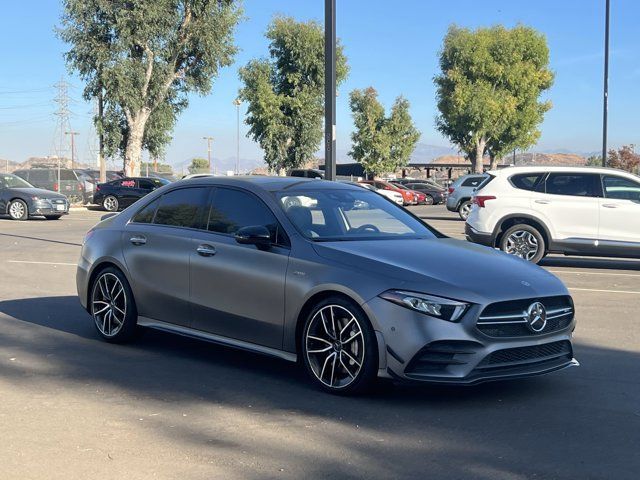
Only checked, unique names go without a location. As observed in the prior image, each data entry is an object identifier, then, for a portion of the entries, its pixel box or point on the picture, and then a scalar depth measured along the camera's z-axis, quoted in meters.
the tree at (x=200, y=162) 135.07
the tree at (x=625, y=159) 64.81
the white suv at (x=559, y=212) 12.91
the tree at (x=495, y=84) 57.06
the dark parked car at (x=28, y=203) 24.05
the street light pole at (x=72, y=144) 82.26
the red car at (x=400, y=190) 43.61
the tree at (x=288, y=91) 48.50
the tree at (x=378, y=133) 63.97
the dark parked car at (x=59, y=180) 38.32
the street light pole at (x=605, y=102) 29.21
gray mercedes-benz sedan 5.11
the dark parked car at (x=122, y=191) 32.31
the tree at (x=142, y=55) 37.84
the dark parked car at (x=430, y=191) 48.66
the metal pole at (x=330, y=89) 11.68
